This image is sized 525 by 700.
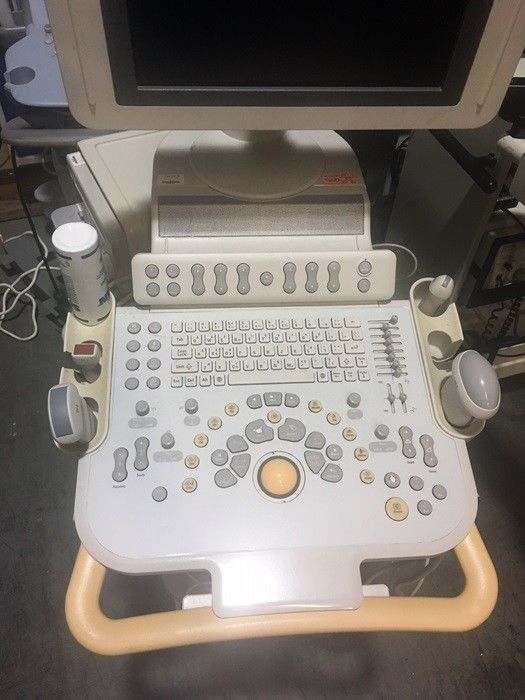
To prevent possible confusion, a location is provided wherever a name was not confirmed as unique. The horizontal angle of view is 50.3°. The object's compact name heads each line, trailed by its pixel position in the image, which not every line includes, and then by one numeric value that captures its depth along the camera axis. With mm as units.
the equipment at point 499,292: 974
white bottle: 651
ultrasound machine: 552
